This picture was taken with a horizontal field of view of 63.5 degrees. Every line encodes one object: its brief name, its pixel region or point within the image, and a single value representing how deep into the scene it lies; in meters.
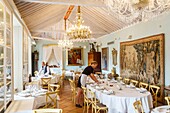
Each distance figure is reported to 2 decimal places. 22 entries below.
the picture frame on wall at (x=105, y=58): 7.89
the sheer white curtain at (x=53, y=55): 10.24
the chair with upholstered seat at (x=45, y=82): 6.16
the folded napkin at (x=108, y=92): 3.33
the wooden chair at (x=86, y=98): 3.75
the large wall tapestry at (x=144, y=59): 4.25
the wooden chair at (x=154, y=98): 3.79
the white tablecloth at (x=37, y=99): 3.15
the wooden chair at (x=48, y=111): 2.11
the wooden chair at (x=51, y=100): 3.29
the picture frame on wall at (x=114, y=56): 6.93
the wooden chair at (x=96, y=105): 3.30
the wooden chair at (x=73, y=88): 4.88
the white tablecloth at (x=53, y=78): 6.23
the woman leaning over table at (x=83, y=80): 4.52
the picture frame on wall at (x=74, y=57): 10.50
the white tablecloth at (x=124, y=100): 3.06
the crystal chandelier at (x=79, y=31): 5.33
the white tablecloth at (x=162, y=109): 2.29
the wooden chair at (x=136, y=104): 2.31
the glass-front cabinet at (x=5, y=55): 2.25
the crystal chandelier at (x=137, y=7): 2.25
